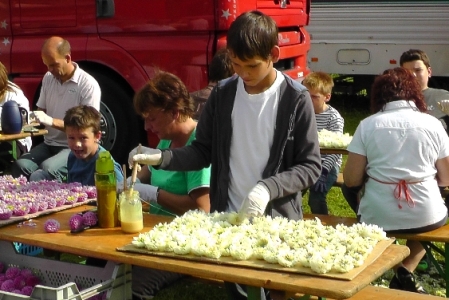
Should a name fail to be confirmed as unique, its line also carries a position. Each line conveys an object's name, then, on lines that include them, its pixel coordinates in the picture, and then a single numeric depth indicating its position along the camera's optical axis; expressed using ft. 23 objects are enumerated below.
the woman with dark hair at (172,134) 10.91
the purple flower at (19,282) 10.08
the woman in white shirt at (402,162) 12.17
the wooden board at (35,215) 10.18
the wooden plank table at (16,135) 16.95
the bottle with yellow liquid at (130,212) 9.31
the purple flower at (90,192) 11.65
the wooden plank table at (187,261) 7.23
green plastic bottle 9.64
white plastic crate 8.54
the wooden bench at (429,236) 12.00
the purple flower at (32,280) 10.18
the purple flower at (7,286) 10.00
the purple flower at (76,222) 9.54
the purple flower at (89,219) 9.68
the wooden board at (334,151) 15.84
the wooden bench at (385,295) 9.77
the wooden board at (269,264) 7.42
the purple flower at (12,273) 10.33
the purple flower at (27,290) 9.80
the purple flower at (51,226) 9.64
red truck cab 21.35
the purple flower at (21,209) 10.39
